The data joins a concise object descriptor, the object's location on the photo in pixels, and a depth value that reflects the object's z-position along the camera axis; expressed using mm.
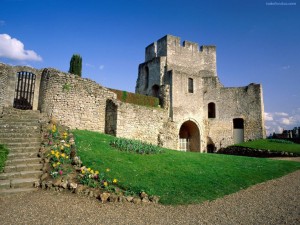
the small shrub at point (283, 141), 20438
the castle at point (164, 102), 12648
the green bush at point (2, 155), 6216
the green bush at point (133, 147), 9659
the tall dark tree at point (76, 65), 15297
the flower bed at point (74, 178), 5613
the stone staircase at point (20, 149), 5984
